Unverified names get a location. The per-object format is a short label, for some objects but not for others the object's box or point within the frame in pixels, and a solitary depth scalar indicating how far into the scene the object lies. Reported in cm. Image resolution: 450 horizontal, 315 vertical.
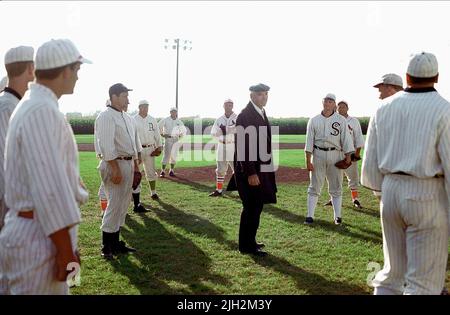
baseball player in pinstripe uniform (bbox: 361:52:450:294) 352
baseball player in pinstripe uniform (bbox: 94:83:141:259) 650
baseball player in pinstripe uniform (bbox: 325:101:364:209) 1020
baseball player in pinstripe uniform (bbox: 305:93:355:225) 861
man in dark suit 669
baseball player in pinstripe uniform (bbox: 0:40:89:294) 263
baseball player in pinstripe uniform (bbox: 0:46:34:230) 399
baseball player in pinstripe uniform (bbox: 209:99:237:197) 1233
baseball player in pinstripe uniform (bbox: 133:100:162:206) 1126
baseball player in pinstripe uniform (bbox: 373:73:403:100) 608
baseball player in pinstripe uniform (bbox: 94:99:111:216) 893
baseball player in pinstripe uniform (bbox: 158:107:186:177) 1644
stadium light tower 4203
